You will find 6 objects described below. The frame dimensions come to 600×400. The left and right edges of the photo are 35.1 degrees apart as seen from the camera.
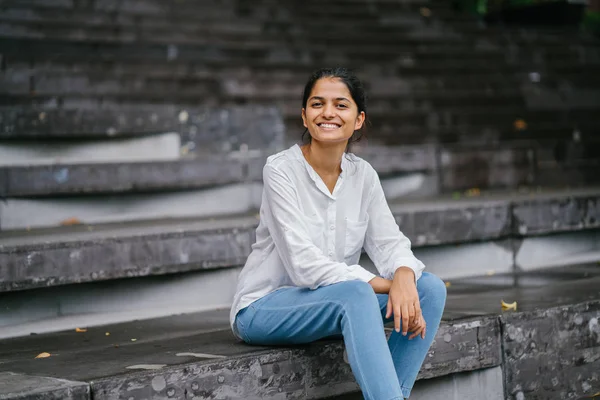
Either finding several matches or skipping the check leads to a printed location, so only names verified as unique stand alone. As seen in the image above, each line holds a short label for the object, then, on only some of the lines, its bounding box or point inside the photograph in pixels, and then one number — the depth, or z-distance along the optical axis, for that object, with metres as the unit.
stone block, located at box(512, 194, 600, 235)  5.36
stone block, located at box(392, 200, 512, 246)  4.94
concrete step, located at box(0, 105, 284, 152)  5.43
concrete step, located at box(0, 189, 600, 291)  3.89
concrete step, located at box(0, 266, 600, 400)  2.96
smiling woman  3.10
